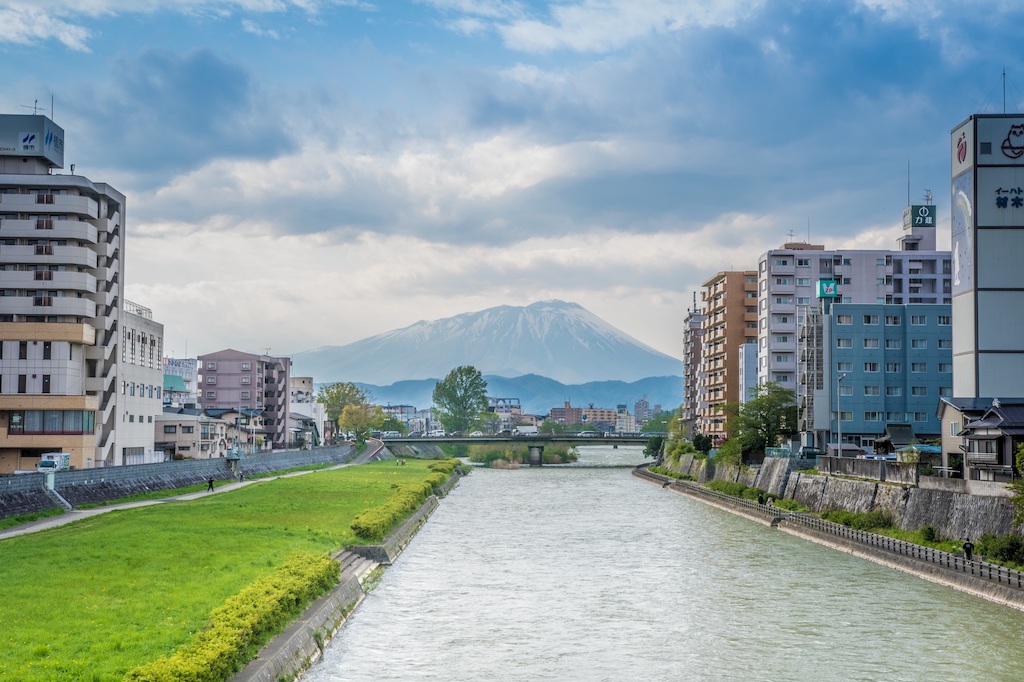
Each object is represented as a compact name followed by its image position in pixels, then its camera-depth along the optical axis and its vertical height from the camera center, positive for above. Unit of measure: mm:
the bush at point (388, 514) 53438 -6928
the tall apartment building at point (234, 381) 162125 +2411
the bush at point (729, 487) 86625 -7420
